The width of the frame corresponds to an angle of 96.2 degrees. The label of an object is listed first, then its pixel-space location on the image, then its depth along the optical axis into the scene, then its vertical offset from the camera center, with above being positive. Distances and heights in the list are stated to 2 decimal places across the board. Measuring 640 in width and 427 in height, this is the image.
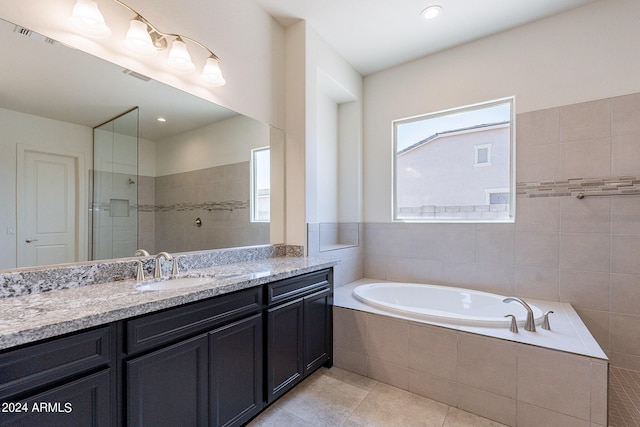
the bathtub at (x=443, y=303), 1.89 -0.75
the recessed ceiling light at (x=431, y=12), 2.25 +1.61
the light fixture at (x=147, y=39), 1.35 +0.93
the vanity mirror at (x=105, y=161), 1.24 +0.29
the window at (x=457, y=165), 2.64 +0.48
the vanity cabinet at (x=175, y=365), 0.88 -0.62
